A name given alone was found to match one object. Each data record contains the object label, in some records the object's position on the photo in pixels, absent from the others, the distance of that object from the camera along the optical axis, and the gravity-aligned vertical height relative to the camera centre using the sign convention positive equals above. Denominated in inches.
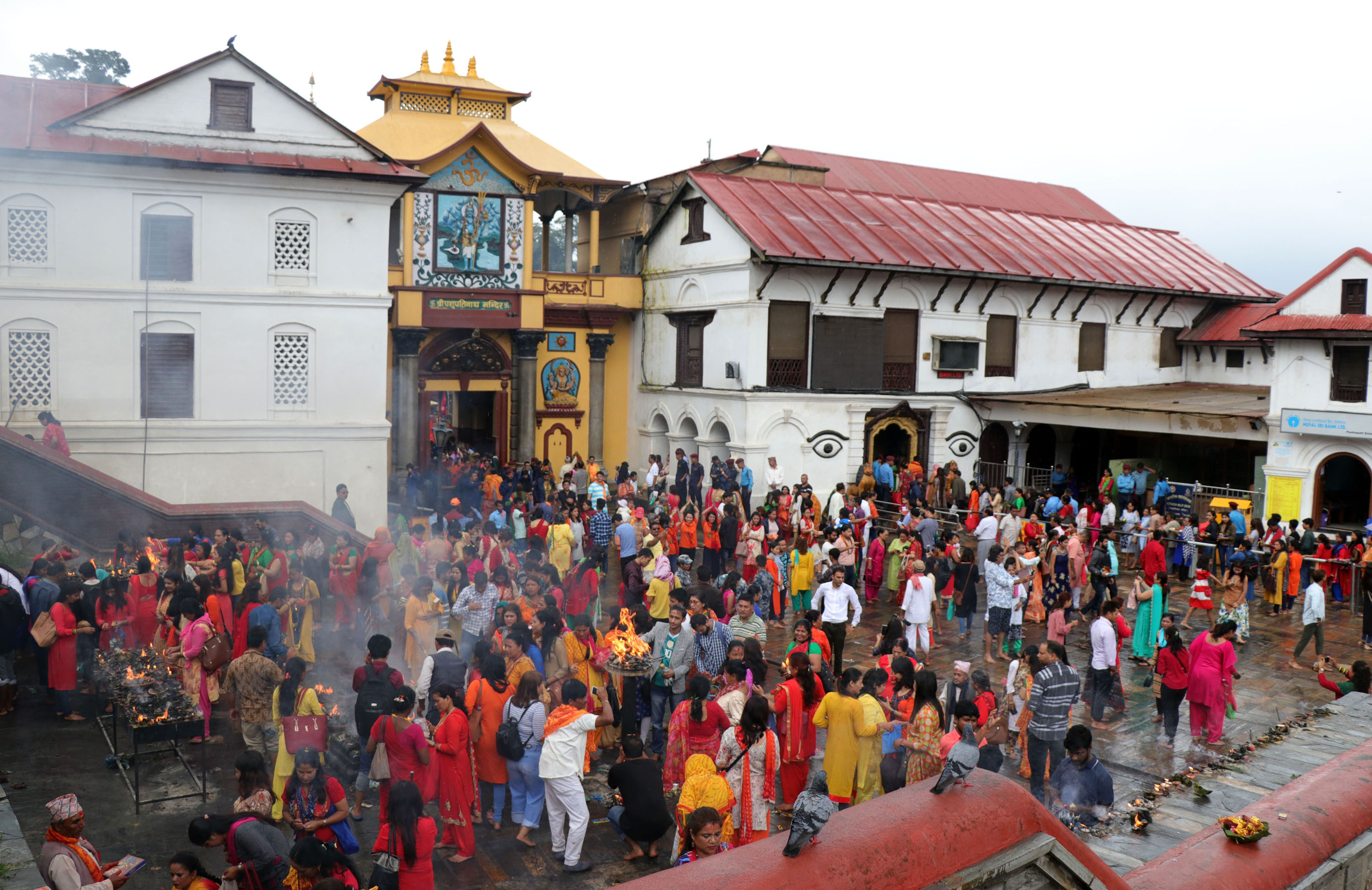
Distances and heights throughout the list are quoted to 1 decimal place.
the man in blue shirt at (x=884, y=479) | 965.2 -75.2
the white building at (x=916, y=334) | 971.3 +71.2
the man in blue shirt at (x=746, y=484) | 914.7 -79.6
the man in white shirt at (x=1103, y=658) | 433.1 -110.4
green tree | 1432.1 +454.7
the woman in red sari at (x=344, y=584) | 530.3 -104.6
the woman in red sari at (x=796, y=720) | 339.6 -108.7
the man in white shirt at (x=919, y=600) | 498.0 -98.4
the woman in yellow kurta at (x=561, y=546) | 589.3 -90.5
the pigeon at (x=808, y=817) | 162.9 -68.0
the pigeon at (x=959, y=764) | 177.8 -64.6
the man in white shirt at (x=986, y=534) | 677.9 -87.9
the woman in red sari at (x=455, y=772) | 303.0 -116.9
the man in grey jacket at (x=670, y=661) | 382.6 -101.7
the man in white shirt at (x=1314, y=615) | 538.9 -109.0
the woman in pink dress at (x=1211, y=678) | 416.2 -111.1
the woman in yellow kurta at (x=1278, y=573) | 663.1 -106.8
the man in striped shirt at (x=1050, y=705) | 342.6 -102.3
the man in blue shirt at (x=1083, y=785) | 308.0 -117.0
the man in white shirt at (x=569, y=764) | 304.2 -112.6
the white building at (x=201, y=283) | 708.7 +73.0
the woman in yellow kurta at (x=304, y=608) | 478.6 -106.4
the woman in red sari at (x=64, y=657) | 408.5 -113.9
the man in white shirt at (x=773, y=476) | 927.0 -72.5
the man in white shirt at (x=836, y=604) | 464.4 -95.0
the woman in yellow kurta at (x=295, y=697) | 311.0 -97.1
